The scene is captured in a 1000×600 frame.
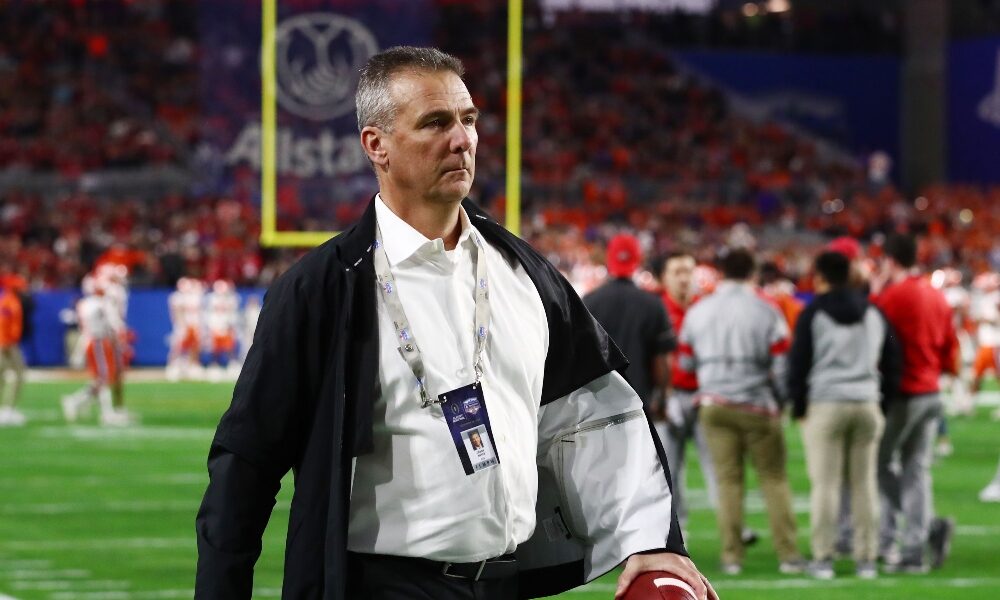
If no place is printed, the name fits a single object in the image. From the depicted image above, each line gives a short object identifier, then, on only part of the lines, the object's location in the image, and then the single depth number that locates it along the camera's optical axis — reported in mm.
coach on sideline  6496
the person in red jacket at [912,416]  19687
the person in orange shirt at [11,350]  41250
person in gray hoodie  18828
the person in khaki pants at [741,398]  19266
